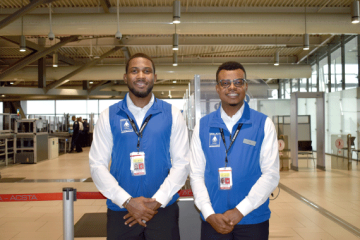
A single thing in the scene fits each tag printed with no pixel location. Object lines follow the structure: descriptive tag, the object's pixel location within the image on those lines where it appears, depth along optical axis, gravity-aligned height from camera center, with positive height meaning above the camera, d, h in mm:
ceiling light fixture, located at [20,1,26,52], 7211 +2161
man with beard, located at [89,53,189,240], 1746 -207
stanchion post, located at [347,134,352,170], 8861 -623
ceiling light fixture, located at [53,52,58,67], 10492 +2390
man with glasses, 1651 -245
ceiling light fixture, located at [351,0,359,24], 5684 +2160
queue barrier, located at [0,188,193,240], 2389 -617
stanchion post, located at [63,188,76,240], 2381 -687
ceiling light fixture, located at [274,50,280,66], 11414 +2567
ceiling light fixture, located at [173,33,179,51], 7317 +2090
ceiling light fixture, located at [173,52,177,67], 11157 +2516
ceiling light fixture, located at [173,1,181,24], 5528 +2155
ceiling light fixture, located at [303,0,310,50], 7362 +2111
